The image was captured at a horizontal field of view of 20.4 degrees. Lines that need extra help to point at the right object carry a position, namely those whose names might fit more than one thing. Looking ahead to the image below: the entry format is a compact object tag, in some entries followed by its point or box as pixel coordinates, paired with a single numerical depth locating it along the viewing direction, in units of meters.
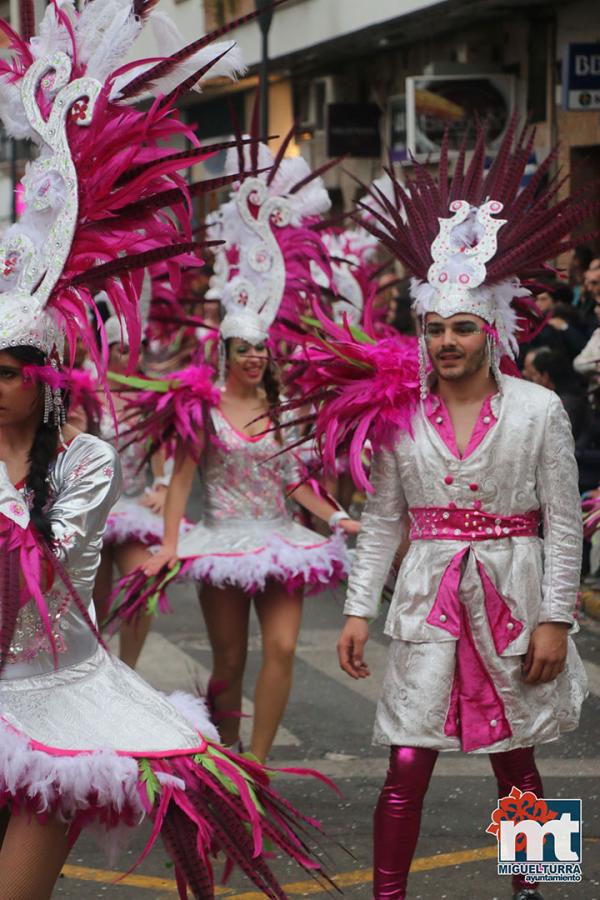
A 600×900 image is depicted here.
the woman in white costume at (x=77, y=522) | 3.67
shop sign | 13.52
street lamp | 15.79
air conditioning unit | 18.22
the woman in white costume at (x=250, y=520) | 6.60
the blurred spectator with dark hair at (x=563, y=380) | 10.66
